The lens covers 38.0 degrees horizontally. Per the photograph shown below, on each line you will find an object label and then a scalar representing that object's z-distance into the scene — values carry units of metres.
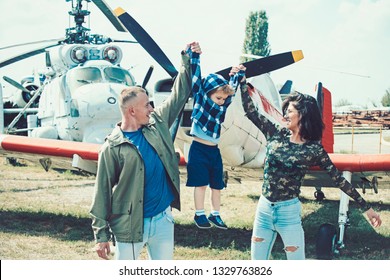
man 2.75
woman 2.91
